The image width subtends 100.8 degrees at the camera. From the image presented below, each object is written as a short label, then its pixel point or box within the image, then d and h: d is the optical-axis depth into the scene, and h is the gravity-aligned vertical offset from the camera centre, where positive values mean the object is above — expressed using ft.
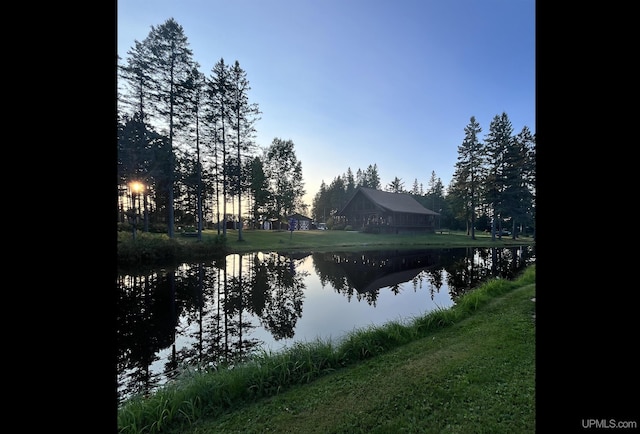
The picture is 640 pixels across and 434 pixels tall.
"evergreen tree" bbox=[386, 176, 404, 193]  235.81 +32.83
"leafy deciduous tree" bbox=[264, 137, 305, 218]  136.36 +27.51
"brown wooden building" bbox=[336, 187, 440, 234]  108.17 +3.46
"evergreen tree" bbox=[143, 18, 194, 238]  60.39 +35.49
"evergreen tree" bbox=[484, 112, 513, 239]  101.60 +21.45
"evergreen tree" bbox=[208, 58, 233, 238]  74.49 +33.50
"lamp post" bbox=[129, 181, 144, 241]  55.33 +7.10
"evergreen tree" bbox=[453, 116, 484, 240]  109.40 +23.42
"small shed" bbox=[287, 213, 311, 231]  151.55 +0.32
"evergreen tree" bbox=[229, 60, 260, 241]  79.20 +33.82
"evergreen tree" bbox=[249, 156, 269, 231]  116.16 +16.92
